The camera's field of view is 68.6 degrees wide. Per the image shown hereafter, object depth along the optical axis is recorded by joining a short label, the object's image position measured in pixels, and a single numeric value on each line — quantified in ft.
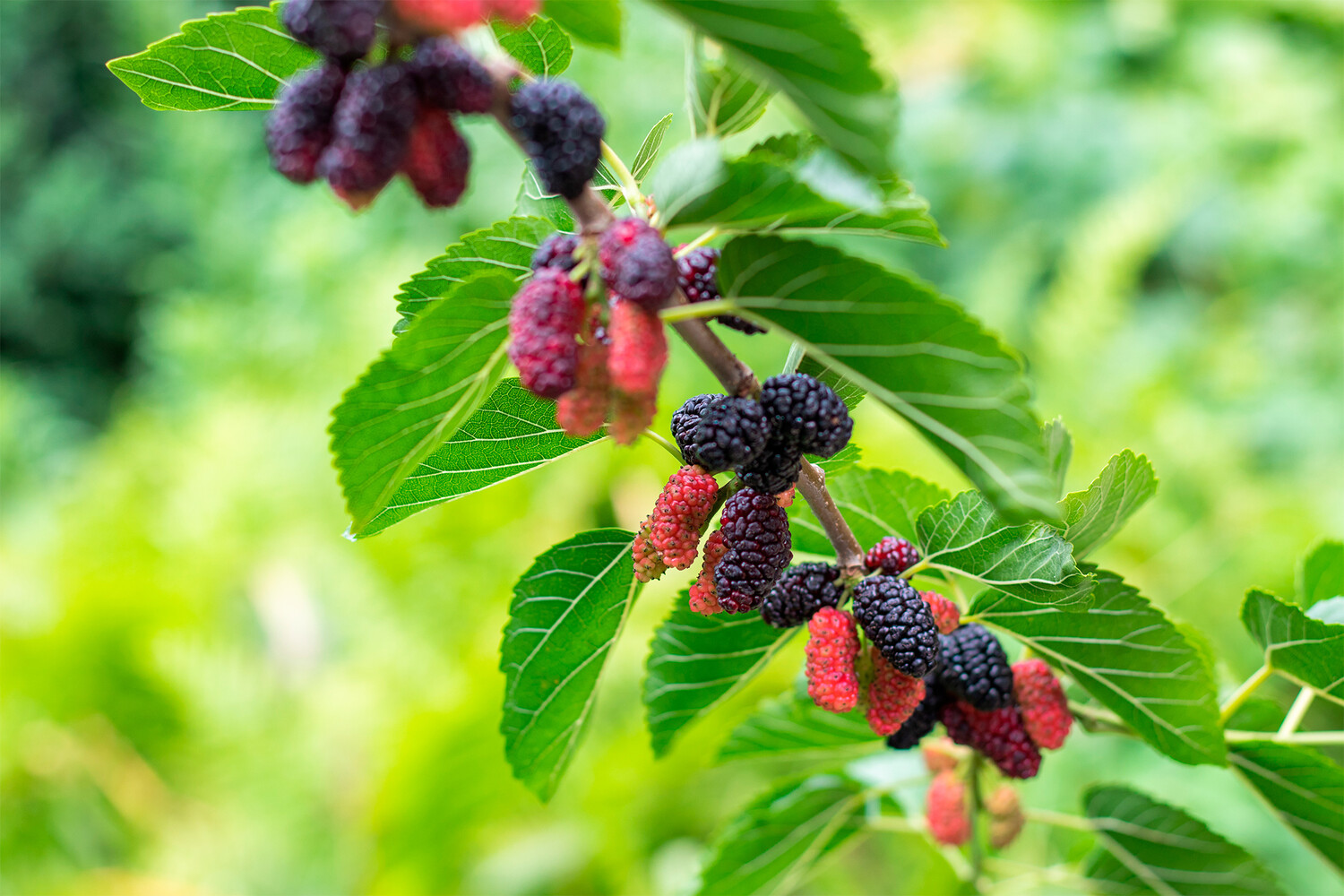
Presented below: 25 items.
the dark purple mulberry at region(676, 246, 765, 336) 1.19
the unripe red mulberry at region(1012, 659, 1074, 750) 1.60
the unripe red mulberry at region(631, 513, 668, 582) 1.36
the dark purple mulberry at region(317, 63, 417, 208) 0.91
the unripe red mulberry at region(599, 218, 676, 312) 1.00
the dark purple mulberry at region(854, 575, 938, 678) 1.32
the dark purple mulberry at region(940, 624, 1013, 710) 1.53
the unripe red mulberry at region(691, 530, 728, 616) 1.36
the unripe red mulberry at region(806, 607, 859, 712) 1.35
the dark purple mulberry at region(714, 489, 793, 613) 1.30
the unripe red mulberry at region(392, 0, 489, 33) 0.88
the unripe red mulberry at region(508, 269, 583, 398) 0.99
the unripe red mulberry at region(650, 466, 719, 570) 1.30
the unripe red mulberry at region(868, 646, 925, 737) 1.42
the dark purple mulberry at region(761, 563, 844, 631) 1.45
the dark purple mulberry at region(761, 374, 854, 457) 1.15
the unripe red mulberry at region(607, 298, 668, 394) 1.01
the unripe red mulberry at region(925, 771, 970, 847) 1.85
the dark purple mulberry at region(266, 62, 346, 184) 0.97
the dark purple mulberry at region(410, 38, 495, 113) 0.96
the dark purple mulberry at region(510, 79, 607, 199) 1.00
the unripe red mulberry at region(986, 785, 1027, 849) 1.93
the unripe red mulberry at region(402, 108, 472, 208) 0.98
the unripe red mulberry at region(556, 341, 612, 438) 1.05
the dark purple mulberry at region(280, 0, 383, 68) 0.90
